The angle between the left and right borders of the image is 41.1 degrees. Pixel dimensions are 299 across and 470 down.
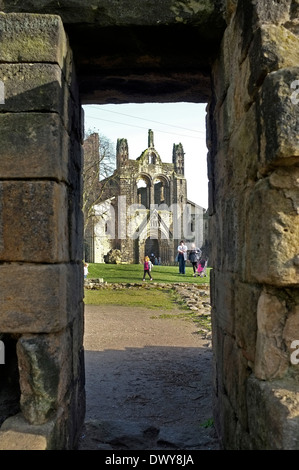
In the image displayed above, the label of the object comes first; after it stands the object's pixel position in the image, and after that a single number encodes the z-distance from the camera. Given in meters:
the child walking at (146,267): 19.42
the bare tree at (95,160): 24.58
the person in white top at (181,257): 21.91
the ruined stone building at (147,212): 40.50
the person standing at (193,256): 21.82
